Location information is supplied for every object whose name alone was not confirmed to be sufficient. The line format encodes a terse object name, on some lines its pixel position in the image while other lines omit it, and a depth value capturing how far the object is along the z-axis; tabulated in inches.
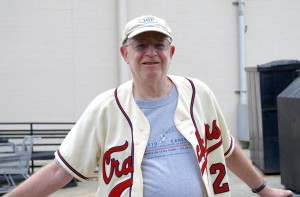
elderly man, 98.0
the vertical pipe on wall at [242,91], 470.9
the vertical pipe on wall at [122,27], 417.4
